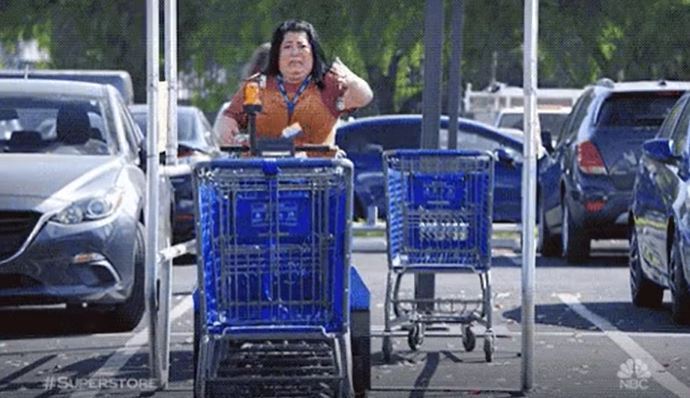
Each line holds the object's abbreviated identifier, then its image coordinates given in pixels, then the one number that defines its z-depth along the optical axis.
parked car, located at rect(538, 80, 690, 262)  22.02
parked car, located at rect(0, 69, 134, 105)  26.29
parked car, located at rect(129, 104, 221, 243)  22.88
